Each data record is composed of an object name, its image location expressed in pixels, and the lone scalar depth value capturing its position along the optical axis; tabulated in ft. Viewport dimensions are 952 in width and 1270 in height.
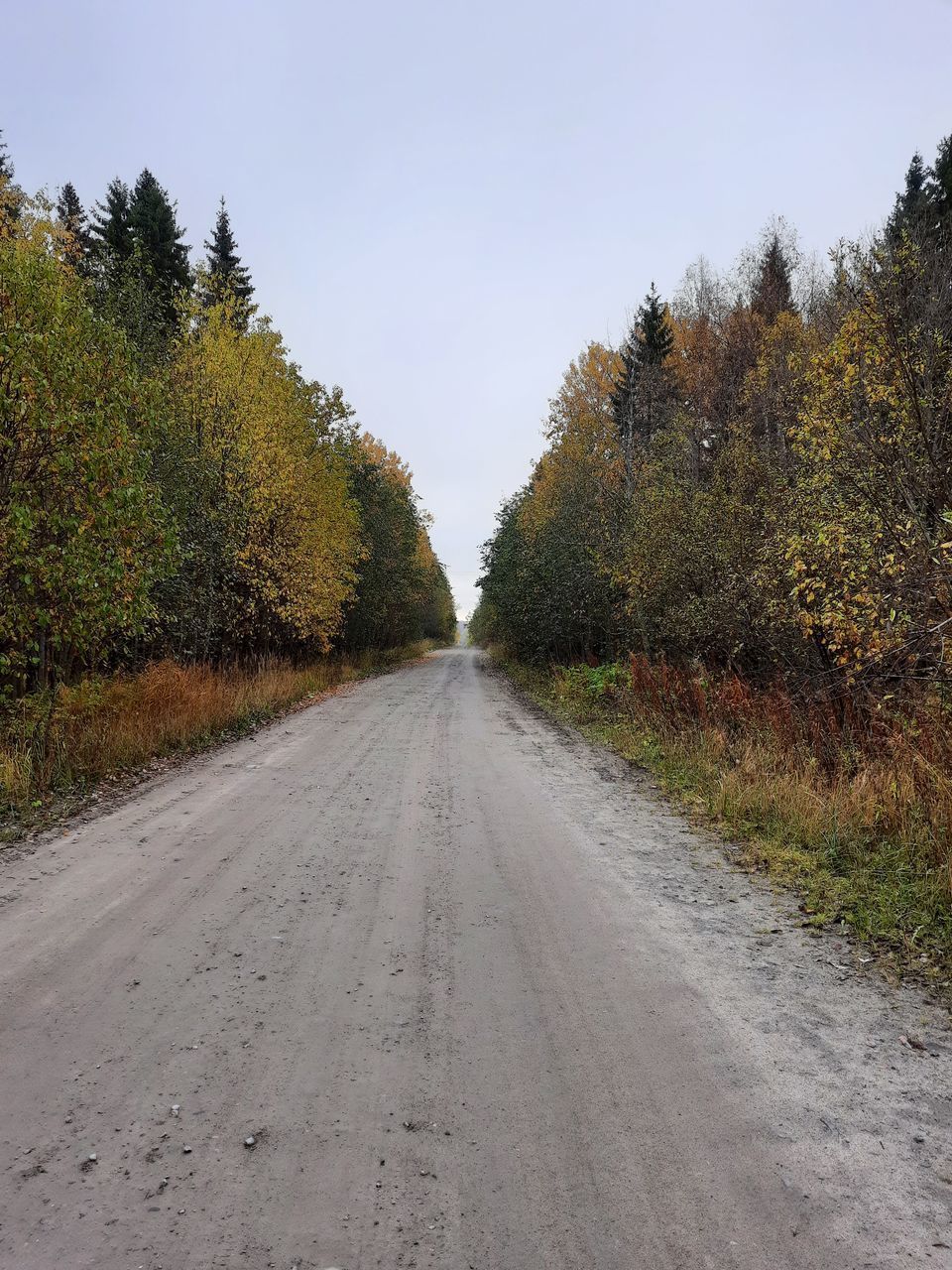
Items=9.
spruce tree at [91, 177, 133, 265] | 82.64
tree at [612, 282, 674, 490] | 71.10
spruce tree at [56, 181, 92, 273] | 60.45
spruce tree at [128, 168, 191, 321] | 85.34
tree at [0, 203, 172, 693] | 22.04
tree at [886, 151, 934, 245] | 68.28
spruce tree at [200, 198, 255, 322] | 100.91
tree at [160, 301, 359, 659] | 42.73
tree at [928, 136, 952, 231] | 72.42
